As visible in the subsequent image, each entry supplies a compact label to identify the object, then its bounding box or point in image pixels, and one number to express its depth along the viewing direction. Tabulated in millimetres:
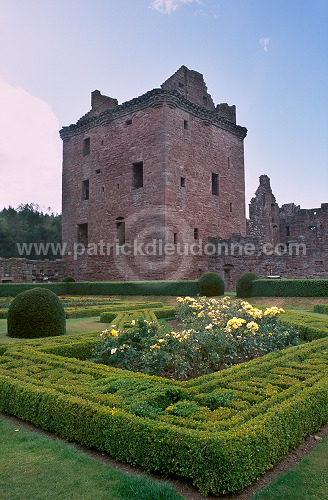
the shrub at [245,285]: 17125
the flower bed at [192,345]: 5859
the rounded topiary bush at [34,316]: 8664
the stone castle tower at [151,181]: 22078
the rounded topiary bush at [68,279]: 24453
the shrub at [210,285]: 17516
